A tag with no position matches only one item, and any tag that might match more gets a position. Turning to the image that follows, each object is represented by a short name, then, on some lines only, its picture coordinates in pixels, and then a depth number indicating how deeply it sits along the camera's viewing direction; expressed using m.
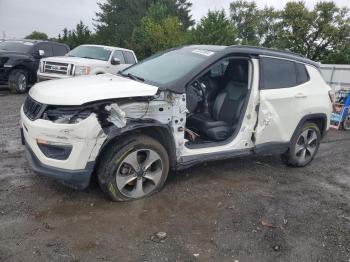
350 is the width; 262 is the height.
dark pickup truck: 11.52
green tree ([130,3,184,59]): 23.58
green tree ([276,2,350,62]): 32.53
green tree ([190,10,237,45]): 21.26
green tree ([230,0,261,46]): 46.14
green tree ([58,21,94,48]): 27.86
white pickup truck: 10.78
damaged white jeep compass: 3.58
